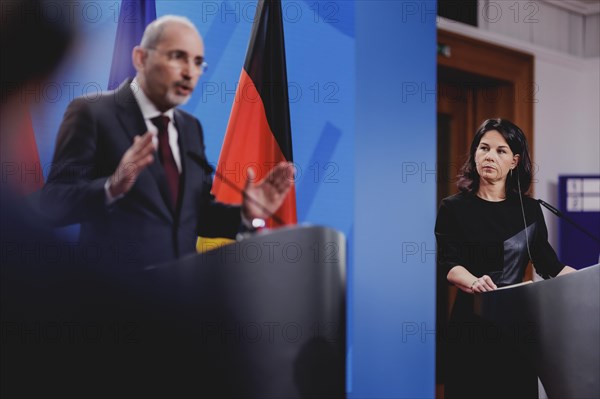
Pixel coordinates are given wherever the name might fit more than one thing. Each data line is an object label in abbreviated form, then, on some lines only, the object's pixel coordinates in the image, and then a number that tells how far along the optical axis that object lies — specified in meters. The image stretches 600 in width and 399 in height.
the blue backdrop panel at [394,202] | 5.89
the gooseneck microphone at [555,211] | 4.75
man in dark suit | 3.90
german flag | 5.01
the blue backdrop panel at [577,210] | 9.55
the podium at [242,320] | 3.45
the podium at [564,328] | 4.13
